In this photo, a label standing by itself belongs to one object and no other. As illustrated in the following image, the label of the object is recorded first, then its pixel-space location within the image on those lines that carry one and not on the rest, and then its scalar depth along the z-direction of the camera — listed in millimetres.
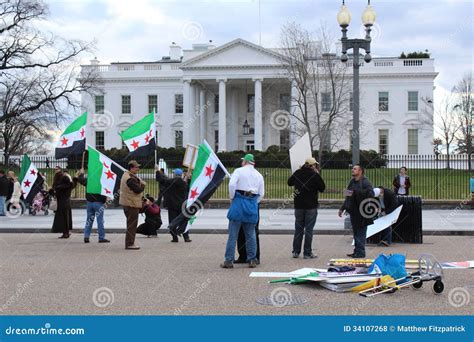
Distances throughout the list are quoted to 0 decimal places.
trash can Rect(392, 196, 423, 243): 13695
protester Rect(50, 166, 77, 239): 14500
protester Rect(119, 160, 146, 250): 12602
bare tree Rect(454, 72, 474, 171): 51469
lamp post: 16516
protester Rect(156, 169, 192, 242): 14188
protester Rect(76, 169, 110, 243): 13758
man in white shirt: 10078
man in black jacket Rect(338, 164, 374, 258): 11273
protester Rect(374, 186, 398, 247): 13172
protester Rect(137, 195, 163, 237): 14594
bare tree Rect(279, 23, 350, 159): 38688
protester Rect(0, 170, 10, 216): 22016
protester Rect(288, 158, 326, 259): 11000
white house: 64062
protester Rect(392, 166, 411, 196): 21031
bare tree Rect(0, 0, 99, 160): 45906
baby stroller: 22172
